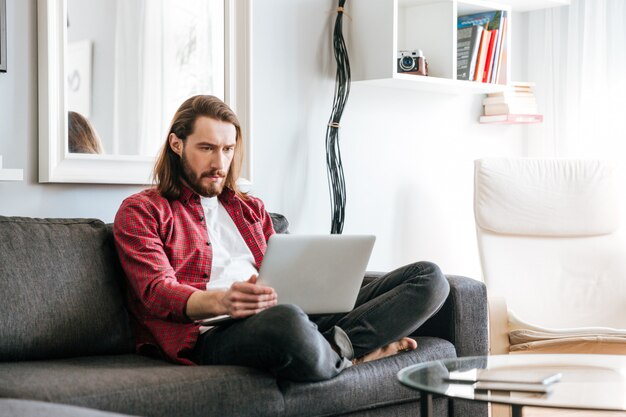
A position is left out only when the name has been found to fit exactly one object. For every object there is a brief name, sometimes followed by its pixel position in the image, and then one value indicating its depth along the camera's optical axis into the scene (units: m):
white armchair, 3.64
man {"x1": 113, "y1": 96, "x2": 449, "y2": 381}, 2.14
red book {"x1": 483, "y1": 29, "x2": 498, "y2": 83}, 3.80
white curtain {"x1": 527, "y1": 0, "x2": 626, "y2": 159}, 4.04
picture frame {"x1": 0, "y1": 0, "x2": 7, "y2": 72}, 2.56
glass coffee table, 1.83
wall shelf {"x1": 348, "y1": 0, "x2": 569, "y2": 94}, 3.44
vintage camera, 3.59
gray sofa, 1.95
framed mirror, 2.69
